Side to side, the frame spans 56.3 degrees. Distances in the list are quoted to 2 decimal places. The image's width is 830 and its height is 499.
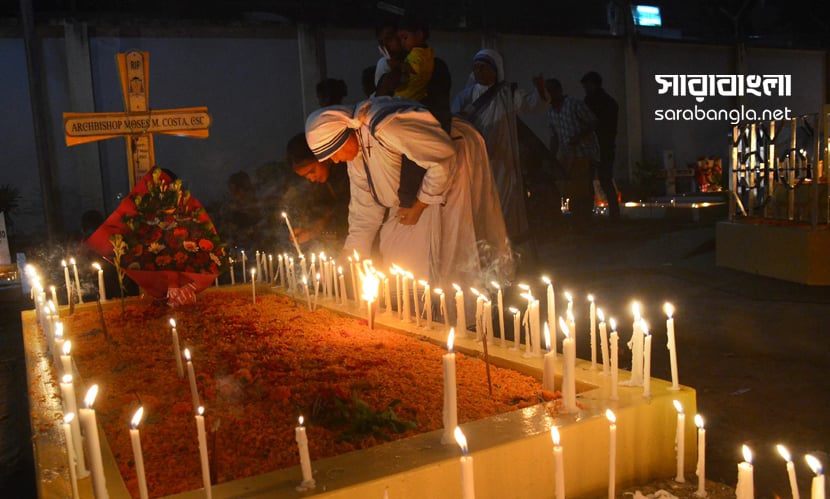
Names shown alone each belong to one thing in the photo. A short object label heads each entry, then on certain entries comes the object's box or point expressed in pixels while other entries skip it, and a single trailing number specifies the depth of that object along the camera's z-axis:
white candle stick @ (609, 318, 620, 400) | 3.00
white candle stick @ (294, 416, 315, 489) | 2.33
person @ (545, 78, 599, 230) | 11.43
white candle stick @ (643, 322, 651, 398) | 3.00
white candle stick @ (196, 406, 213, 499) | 2.23
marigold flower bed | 2.84
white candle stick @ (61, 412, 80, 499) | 2.36
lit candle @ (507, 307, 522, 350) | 3.53
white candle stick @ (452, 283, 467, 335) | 4.10
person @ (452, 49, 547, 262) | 6.65
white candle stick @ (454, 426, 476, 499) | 1.98
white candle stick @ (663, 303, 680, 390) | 3.05
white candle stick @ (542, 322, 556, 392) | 3.24
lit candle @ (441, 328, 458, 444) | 2.53
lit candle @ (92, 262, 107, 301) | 5.98
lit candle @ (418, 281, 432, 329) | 4.46
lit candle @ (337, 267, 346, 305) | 5.56
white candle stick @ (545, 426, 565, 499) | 2.24
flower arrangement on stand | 6.05
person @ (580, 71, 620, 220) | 12.33
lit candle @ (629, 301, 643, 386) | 3.12
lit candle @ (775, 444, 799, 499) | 2.04
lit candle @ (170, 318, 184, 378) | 3.80
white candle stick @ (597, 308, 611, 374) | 3.14
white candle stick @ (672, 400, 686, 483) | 2.81
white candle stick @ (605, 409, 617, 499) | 2.49
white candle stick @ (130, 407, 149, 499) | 2.07
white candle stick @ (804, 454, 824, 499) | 1.88
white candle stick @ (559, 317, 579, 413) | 2.91
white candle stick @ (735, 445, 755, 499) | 2.14
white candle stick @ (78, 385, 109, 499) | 2.16
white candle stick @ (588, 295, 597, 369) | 3.34
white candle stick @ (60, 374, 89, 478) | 2.48
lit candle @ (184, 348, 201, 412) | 2.71
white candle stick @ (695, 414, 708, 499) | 2.55
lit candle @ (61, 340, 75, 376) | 2.82
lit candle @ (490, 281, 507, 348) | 3.96
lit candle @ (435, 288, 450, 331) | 4.27
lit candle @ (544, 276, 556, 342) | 3.46
